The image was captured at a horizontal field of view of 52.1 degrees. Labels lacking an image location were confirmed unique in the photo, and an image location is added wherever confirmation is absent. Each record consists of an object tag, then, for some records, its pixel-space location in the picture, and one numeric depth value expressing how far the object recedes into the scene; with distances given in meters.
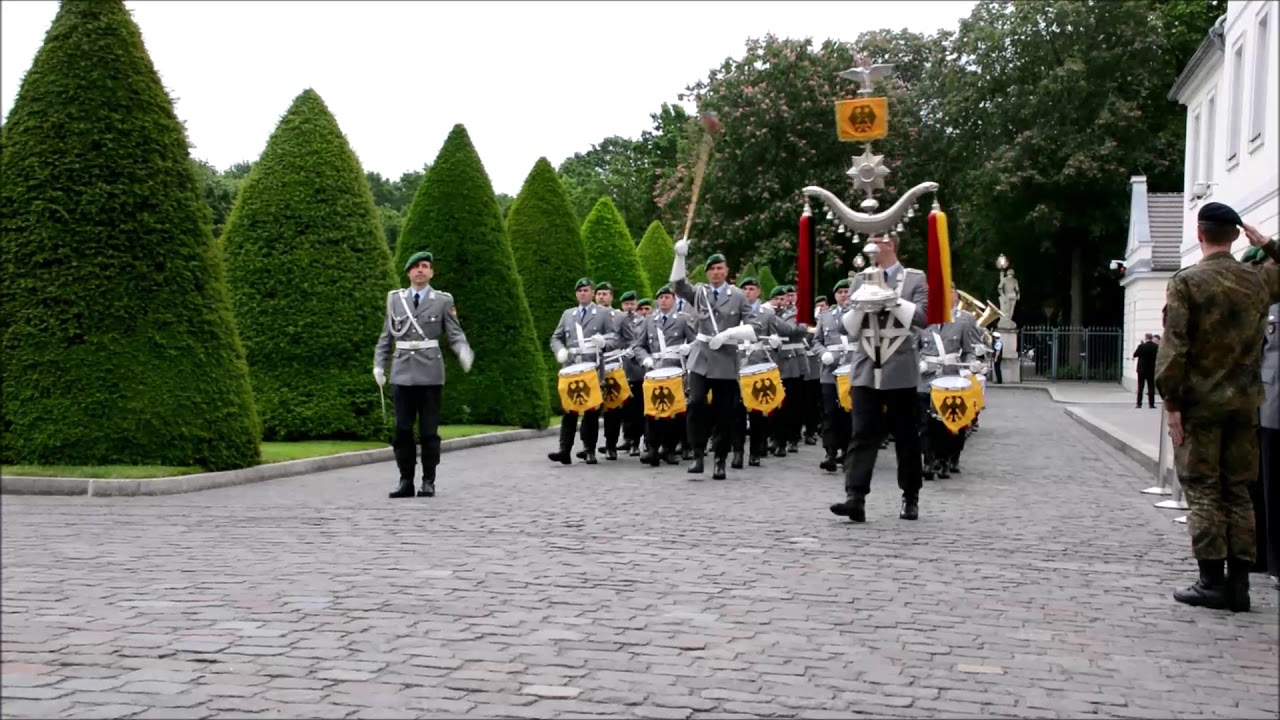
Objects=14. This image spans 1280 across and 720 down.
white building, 23.97
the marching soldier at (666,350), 15.40
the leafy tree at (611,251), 28.64
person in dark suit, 29.86
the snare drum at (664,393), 14.94
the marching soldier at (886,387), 9.92
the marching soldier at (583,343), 15.41
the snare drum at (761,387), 15.54
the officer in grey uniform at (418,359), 11.77
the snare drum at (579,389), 14.96
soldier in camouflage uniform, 7.01
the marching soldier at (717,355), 13.70
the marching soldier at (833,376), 15.15
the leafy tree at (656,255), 34.31
